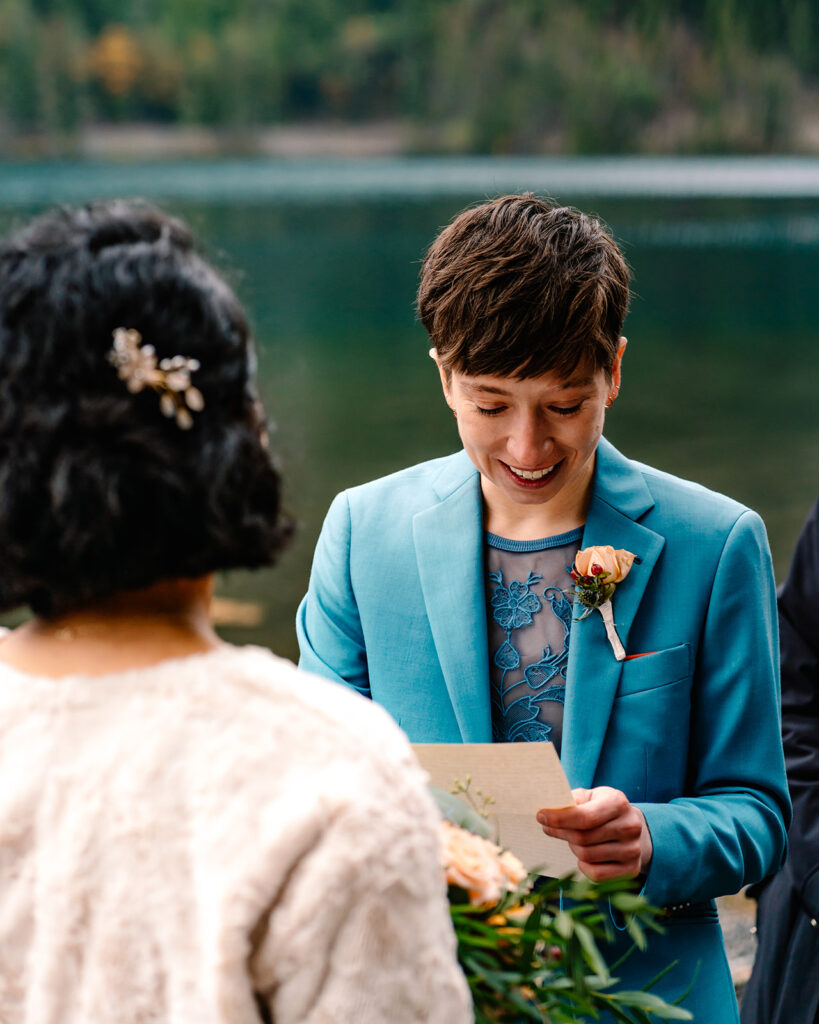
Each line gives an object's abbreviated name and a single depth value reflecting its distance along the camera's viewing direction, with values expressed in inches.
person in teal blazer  86.3
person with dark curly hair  69.2
